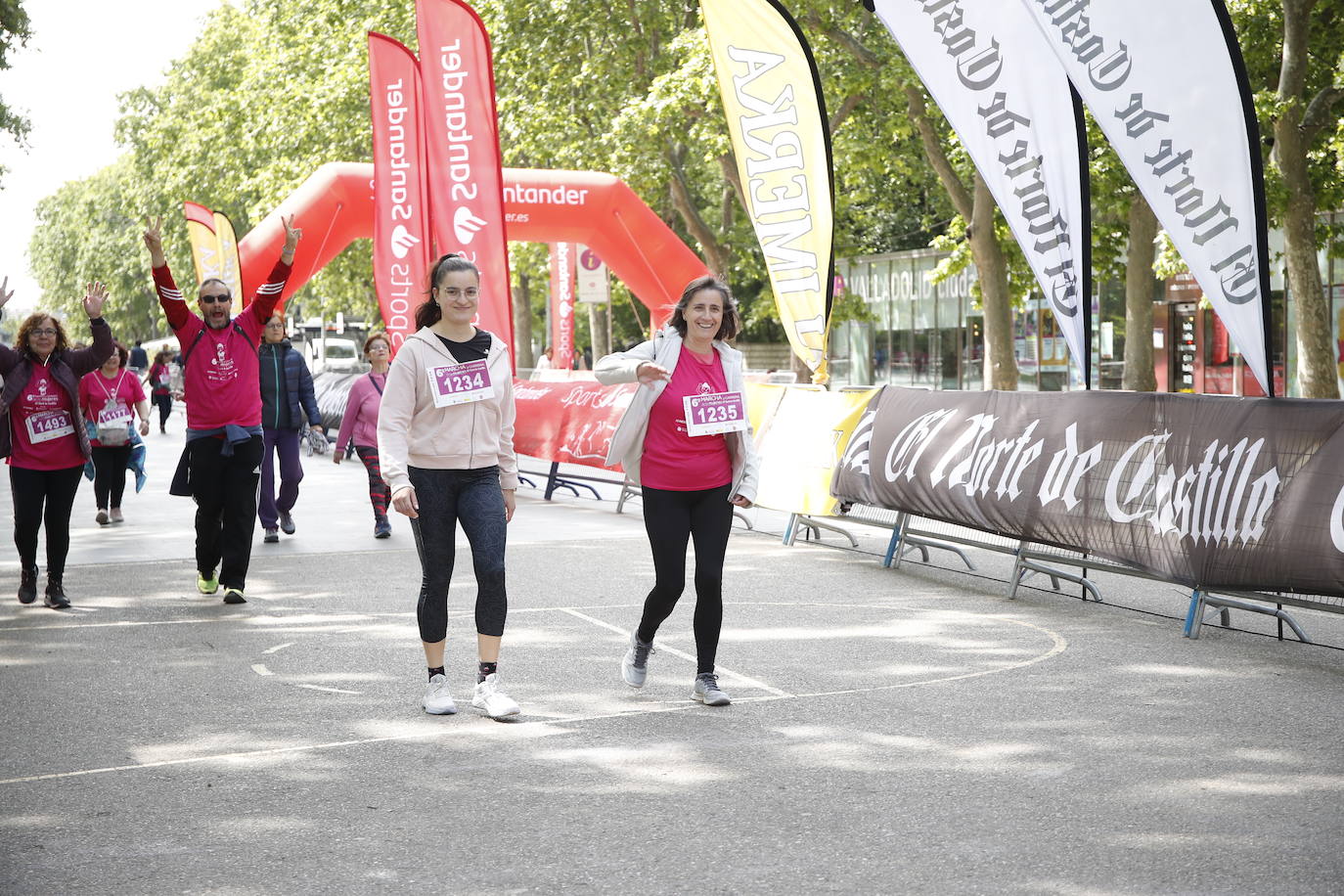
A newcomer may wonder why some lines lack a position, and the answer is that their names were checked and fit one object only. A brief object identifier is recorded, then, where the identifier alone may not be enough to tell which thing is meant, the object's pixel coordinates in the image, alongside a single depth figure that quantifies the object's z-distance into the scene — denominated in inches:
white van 2364.7
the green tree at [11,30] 977.5
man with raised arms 362.9
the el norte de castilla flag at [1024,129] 394.6
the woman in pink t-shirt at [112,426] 551.8
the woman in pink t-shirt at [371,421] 518.0
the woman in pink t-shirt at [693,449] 258.4
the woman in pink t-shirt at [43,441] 372.8
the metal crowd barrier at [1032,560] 323.3
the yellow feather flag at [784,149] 518.0
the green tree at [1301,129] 740.0
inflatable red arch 746.8
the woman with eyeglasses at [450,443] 246.5
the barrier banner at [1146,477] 299.6
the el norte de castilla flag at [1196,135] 339.0
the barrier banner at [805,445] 472.1
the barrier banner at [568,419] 629.9
